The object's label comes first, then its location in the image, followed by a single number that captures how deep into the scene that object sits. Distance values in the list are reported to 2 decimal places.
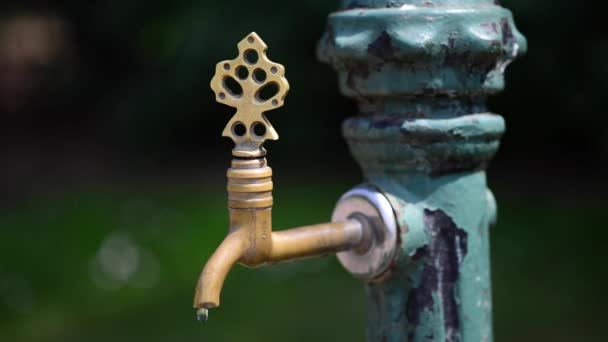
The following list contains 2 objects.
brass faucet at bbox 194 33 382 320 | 0.92
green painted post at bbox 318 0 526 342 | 0.96
